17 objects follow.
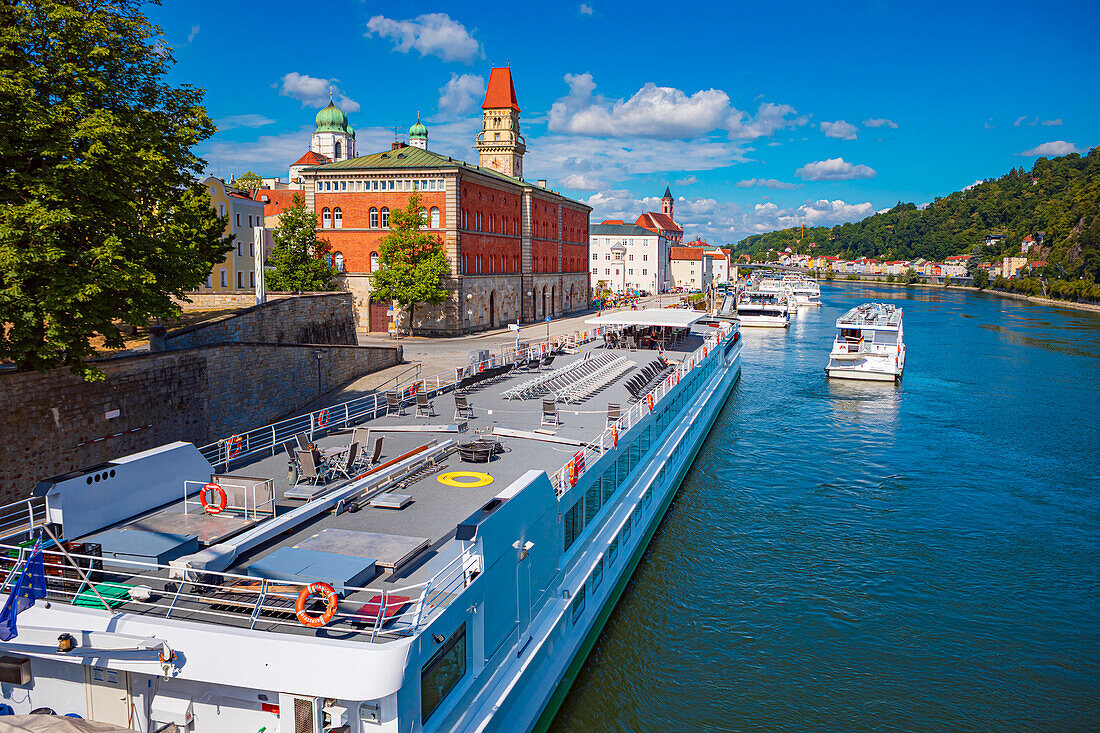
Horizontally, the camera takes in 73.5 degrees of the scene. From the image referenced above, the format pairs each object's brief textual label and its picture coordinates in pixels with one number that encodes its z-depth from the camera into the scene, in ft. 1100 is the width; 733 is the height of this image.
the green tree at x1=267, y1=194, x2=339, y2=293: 165.17
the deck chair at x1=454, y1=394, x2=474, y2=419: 67.00
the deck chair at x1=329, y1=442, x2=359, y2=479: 47.96
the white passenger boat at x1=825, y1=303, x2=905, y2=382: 166.81
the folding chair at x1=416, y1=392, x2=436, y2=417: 70.08
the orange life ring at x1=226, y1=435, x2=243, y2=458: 51.28
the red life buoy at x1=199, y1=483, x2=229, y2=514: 40.06
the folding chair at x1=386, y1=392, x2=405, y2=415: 70.85
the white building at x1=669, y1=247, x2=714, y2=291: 568.82
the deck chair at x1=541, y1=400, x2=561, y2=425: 64.28
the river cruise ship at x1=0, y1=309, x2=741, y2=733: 26.50
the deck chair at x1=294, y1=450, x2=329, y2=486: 46.44
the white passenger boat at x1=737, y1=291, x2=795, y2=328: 306.96
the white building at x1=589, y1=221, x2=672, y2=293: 498.69
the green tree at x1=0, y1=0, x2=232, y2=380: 53.78
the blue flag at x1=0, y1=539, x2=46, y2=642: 26.96
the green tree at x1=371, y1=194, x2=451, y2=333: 174.29
